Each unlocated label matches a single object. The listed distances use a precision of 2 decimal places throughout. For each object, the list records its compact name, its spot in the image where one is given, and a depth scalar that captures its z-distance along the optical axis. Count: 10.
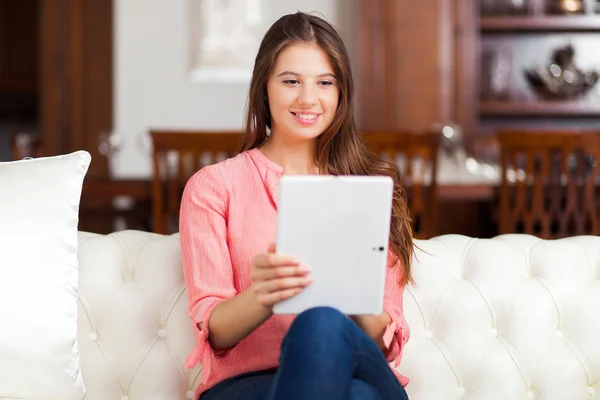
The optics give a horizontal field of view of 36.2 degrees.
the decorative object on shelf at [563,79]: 4.88
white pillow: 1.63
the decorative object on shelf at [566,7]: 4.89
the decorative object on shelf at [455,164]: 3.70
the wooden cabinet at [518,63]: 4.77
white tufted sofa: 1.81
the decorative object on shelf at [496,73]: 4.96
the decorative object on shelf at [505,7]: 4.90
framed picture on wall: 4.88
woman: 1.43
